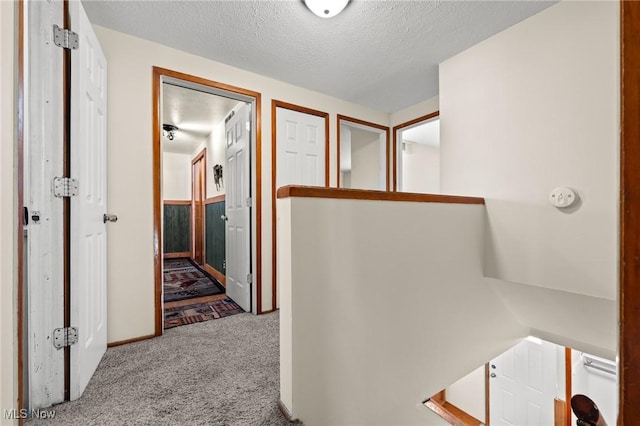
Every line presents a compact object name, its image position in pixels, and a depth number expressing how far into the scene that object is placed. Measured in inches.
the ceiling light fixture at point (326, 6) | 66.0
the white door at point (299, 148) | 108.5
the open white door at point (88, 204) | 52.6
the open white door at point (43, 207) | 47.6
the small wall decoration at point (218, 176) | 159.6
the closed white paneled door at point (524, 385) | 139.3
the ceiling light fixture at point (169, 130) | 170.6
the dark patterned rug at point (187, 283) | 128.0
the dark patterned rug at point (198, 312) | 92.9
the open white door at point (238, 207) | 105.2
